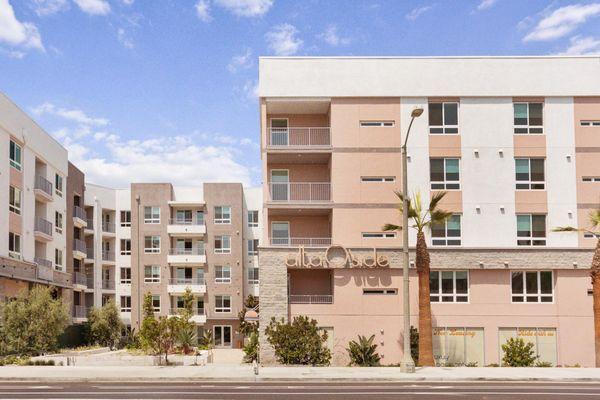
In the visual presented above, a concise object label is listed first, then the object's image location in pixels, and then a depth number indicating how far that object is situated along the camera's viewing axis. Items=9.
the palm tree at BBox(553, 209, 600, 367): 31.12
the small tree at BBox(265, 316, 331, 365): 31.38
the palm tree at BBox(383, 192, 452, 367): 31.48
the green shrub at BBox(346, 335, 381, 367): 32.25
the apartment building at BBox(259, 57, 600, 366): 34.91
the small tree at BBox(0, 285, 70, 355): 36.12
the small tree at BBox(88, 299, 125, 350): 53.72
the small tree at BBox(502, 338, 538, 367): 32.56
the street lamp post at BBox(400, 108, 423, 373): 26.92
